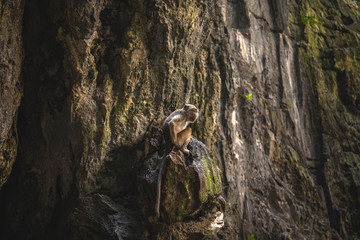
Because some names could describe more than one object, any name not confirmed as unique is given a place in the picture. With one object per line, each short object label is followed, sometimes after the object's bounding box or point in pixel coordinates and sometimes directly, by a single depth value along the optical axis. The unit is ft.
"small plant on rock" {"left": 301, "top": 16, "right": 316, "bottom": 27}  39.50
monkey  18.29
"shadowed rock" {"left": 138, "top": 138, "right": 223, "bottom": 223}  17.84
